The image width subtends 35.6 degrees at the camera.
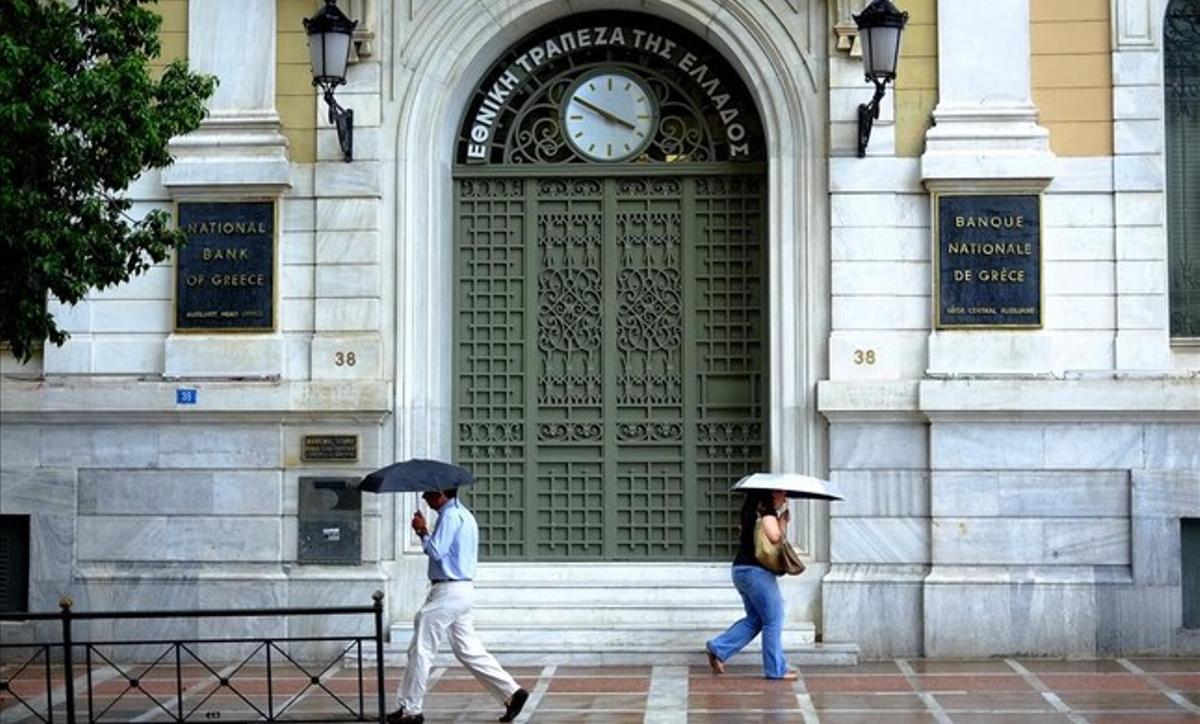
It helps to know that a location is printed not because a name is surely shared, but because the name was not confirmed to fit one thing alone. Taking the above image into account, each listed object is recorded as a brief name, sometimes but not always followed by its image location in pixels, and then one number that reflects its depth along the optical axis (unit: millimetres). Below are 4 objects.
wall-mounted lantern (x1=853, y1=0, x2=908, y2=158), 15977
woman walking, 15461
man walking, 13547
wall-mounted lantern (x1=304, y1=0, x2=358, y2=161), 16484
